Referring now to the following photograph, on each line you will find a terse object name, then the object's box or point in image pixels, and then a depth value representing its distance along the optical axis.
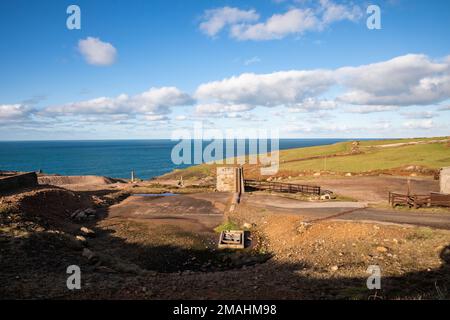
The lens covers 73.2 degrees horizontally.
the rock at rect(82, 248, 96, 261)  17.75
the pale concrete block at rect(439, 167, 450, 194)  28.34
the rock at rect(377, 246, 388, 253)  16.97
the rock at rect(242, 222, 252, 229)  24.94
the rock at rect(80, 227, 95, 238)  22.92
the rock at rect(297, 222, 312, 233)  21.70
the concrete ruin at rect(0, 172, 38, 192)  29.31
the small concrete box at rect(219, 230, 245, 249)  20.86
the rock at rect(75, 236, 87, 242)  20.50
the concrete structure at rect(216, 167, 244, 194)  38.41
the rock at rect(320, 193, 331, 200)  32.19
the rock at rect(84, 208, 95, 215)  28.63
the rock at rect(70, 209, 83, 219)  27.46
